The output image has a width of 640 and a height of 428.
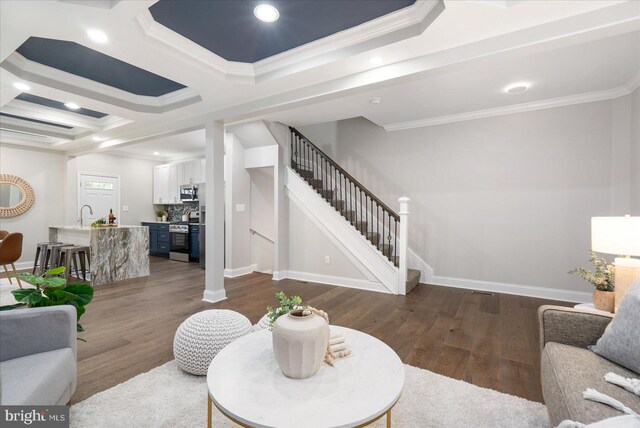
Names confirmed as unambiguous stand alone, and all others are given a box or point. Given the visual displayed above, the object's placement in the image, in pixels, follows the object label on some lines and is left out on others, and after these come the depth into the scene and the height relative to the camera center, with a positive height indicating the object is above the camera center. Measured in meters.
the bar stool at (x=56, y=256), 4.91 -0.78
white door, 7.04 +0.34
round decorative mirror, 5.94 +0.27
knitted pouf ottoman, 2.12 -0.94
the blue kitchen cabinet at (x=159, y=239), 7.43 -0.75
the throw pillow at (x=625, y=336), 1.35 -0.59
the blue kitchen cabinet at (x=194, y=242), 6.77 -0.74
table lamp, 2.03 -0.22
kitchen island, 4.85 -0.68
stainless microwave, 7.46 +0.43
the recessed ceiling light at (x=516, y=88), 3.52 +1.51
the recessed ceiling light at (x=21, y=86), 3.31 +1.39
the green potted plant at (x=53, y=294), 1.76 -0.53
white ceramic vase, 1.30 -0.60
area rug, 1.68 -1.20
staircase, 4.91 +0.20
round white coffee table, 1.10 -0.76
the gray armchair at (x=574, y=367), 1.16 -0.75
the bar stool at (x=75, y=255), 4.66 -0.76
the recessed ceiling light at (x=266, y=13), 2.25 +1.54
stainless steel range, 6.94 -0.74
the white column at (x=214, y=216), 3.98 -0.08
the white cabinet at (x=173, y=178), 7.34 +0.83
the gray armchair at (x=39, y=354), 1.33 -0.77
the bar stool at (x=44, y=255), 5.12 -0.79
